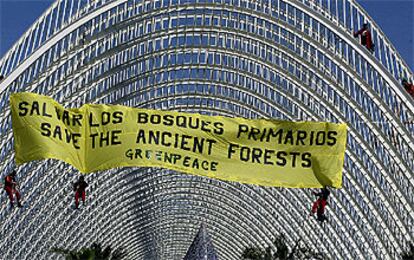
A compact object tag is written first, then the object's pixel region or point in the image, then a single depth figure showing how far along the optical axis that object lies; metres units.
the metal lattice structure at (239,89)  36.88
